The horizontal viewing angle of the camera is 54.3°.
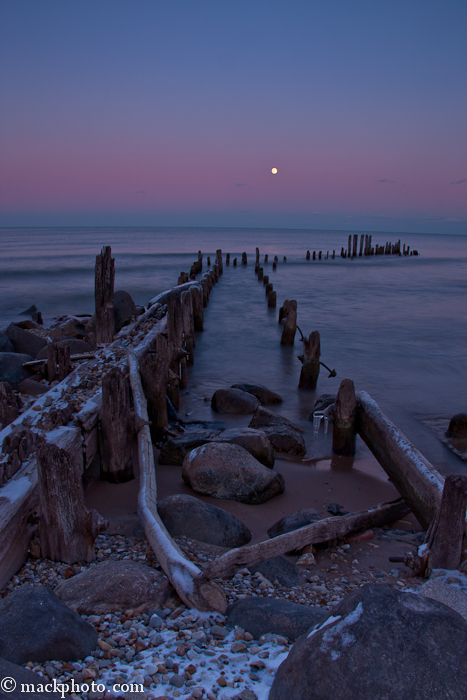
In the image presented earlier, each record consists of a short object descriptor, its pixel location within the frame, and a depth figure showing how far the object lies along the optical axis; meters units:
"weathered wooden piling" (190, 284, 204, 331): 14.69
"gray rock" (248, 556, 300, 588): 3.30
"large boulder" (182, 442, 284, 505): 4.75
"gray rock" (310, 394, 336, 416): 7.66
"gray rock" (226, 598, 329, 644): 2.48
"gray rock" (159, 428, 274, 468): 5.46
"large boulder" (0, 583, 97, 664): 2.15
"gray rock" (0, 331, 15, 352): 9.76
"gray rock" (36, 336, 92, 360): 8.88
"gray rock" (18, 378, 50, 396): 7.04
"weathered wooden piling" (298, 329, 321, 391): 9.03
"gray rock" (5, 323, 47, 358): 10.05
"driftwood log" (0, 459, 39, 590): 2.89
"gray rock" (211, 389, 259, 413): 7.68
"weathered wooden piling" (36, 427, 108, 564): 3.04
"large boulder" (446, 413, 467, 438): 6.99
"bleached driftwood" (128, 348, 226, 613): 2.71
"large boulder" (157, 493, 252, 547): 3.76
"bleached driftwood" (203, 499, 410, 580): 2.99
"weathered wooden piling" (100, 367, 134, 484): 4.54
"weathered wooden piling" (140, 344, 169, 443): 5.94
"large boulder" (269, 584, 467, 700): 1.57
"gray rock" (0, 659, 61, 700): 1.59
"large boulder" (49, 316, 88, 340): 12.23
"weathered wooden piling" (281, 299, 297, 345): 12.52
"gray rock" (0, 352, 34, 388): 7.91
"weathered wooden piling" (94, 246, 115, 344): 8.82
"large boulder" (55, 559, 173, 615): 2.69
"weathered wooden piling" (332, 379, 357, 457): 5.66
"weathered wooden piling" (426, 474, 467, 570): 2.95
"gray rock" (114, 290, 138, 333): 12.28
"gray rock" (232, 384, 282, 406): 8.43
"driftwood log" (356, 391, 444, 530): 3.85
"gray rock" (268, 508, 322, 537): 4.05
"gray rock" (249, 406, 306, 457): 6.19
